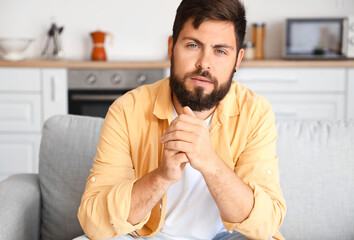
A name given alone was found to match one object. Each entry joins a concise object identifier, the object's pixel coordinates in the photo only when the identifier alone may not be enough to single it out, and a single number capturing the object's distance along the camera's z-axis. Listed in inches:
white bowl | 135.0
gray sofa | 64.2
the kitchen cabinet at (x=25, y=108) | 130.0
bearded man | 49.5
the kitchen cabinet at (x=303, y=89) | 130.9
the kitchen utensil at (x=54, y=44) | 146.4
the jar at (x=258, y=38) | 146.6
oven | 130.6
